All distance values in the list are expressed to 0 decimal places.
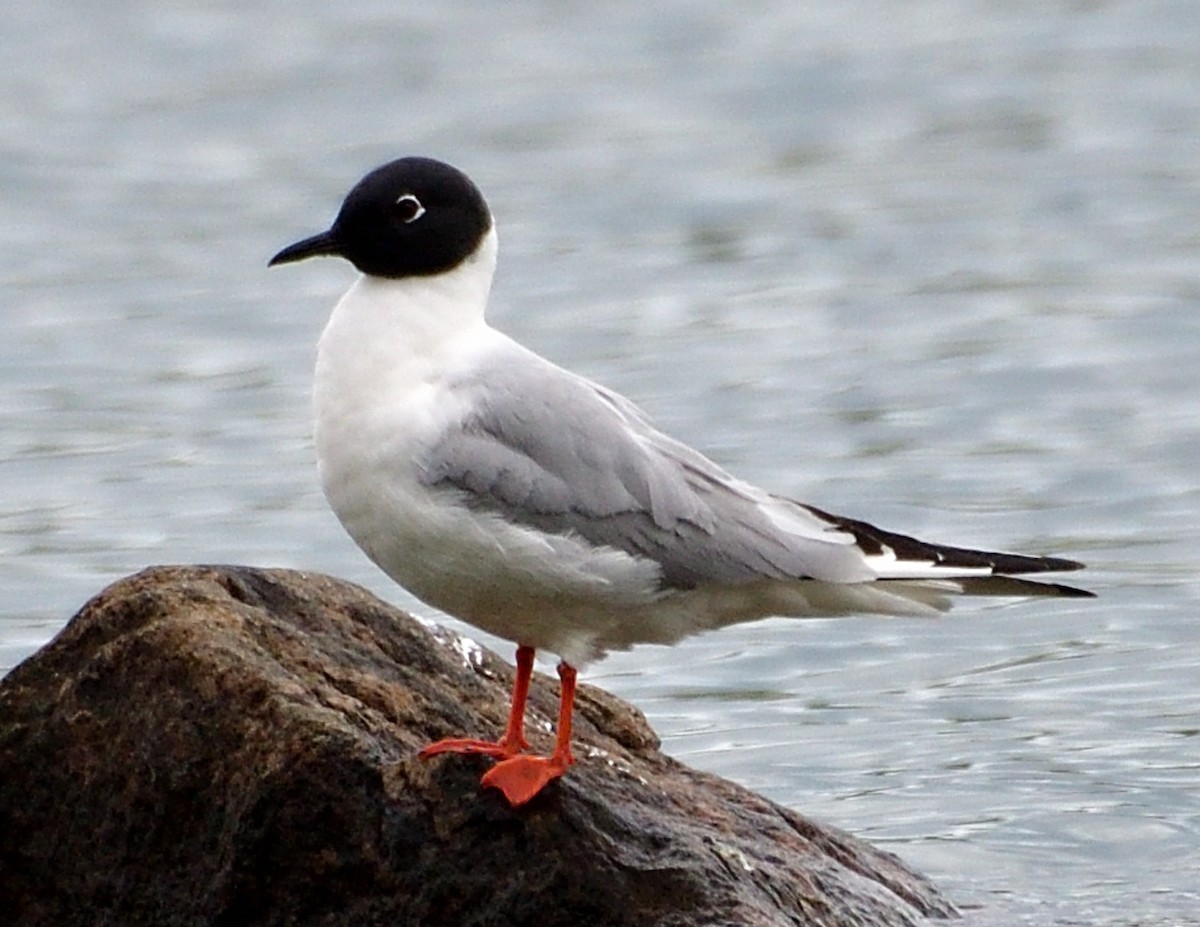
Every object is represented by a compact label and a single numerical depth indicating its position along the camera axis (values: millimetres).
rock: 13586
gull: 13609
